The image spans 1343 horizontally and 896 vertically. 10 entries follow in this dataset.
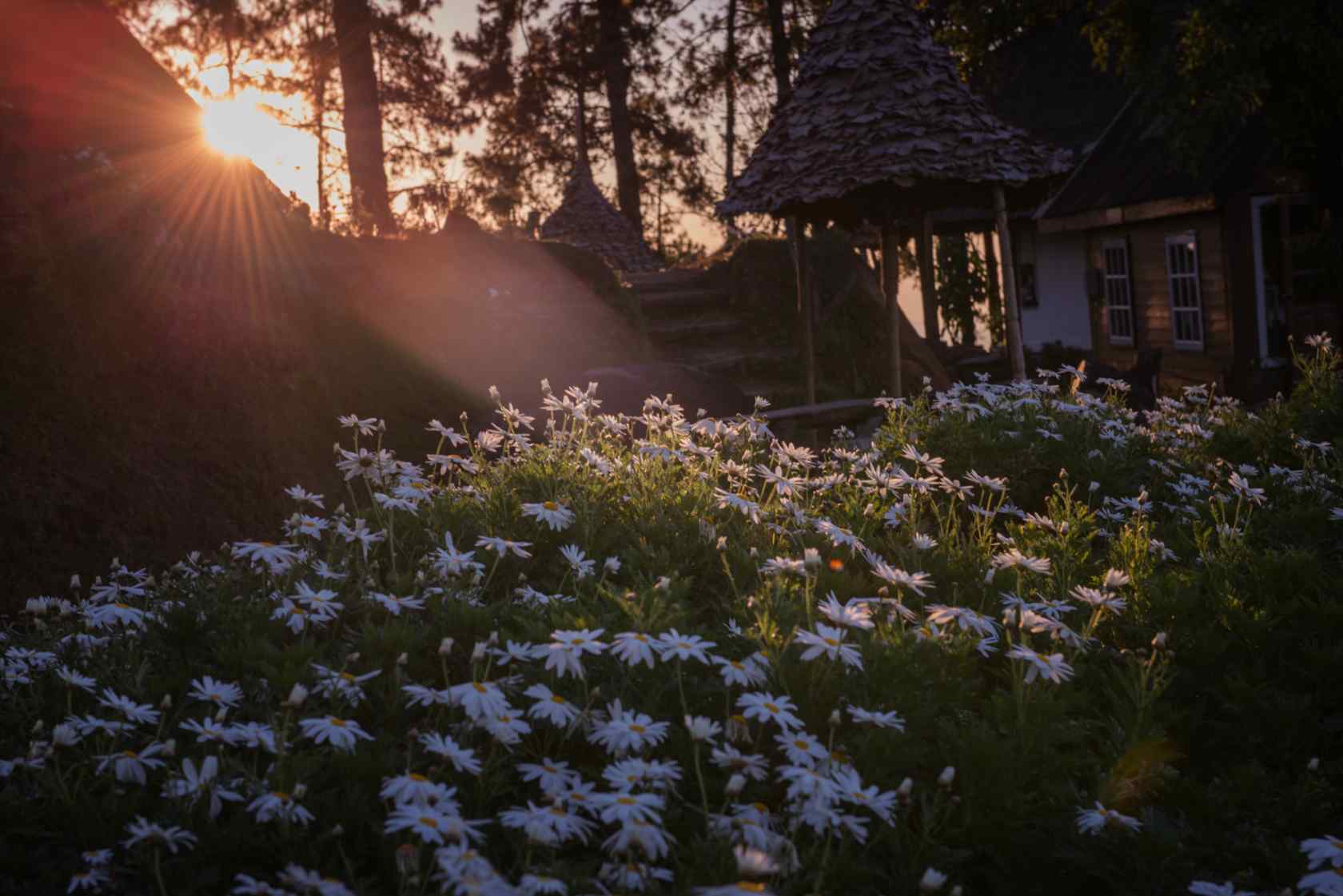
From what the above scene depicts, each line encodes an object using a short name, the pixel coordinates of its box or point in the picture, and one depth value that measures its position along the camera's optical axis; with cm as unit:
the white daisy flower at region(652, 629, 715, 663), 256
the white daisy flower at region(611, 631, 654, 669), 243
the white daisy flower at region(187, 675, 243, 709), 258
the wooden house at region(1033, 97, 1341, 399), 1500
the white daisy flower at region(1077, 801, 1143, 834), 267
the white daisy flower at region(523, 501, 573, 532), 347
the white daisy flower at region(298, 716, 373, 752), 237
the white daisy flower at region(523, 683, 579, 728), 242
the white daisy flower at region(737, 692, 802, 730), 240
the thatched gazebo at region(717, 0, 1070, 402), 905
